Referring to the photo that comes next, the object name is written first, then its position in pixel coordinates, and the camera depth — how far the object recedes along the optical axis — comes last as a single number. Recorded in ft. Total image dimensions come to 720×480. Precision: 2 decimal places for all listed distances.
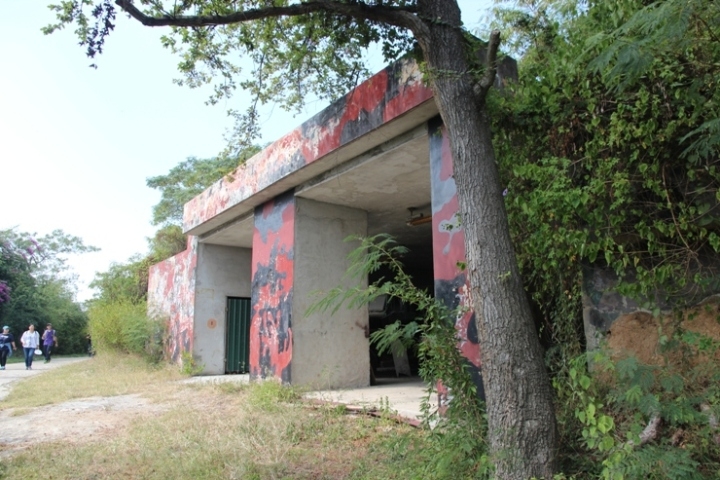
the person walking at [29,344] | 50.03
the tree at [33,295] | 91.09
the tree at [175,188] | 88.02
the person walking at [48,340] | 61.21
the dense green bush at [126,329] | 39.96
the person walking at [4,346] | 48.97
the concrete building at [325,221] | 16.81
